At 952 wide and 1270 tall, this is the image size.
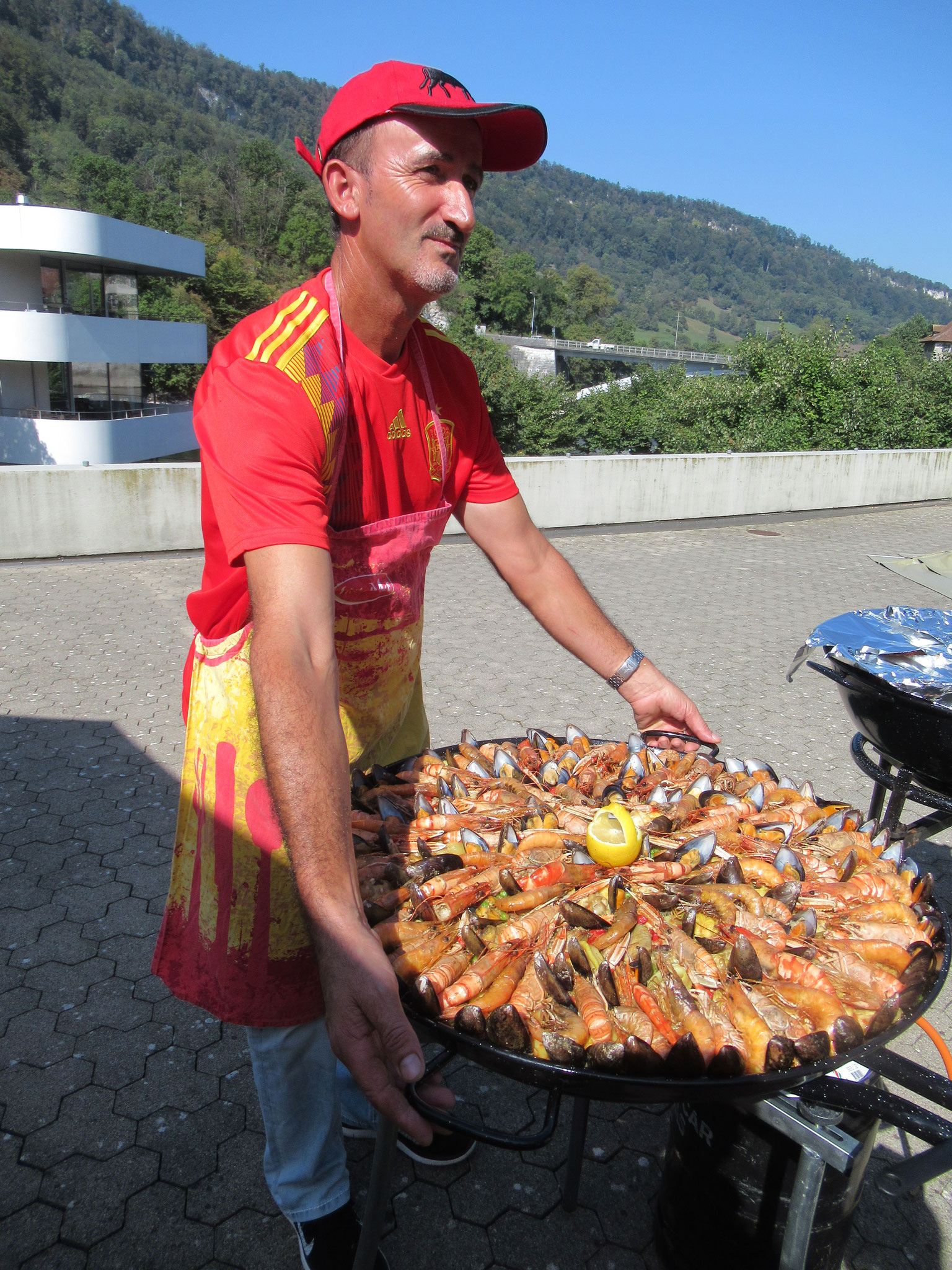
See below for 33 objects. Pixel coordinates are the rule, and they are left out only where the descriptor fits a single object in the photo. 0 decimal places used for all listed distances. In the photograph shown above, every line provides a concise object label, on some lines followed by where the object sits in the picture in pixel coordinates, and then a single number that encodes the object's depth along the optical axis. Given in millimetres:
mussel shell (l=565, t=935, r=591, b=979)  1693
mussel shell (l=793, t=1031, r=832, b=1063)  1538
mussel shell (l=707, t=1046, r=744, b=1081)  1498
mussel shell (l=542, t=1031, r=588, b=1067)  1522
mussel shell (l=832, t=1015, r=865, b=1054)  1575
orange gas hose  2211
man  1483
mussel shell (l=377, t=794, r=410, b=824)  2180
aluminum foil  2760
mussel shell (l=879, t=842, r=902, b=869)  2111
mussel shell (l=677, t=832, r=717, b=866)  2008
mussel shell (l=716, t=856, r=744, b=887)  1928
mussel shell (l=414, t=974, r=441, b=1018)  1606
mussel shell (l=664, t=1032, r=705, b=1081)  1496
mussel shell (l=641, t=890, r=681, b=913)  1853
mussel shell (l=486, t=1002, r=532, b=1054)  1548
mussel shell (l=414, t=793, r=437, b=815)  2217
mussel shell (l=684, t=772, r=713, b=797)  2334
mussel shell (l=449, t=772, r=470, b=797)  2355
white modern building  36219
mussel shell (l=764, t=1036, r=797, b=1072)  1514
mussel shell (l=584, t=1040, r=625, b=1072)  1495
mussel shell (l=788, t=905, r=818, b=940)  1807
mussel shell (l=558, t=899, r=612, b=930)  1781
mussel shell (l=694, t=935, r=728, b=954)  1759
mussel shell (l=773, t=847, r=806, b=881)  1987
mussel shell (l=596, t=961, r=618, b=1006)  1646
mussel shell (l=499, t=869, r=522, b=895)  1894
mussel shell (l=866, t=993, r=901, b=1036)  1633
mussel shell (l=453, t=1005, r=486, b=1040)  1556
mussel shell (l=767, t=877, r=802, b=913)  1874
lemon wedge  1924
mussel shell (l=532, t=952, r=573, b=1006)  1647
